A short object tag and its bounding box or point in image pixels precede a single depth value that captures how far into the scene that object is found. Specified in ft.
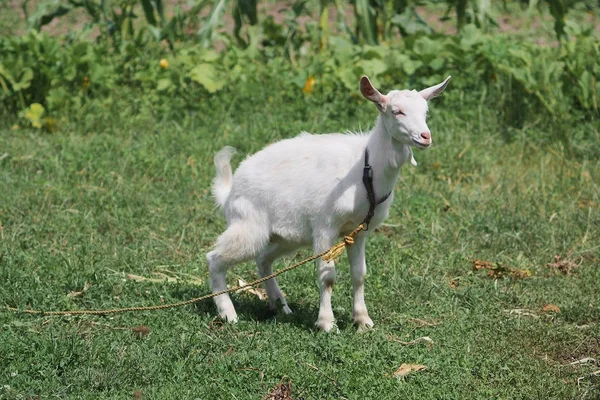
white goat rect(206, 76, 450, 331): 36.86
